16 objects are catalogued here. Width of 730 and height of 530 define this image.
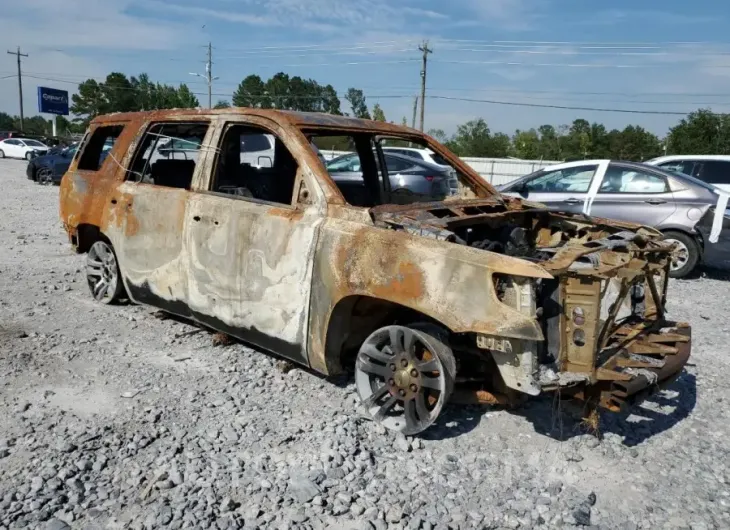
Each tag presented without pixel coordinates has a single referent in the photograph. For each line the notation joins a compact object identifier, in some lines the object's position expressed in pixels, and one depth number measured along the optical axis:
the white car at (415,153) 12.20
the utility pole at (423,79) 40.88
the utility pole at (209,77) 48.38
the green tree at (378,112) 56.44
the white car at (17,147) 36.72
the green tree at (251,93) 66.00
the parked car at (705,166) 11.80
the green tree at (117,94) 71.75
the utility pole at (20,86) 58.69
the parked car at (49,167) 20.44
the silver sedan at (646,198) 8.04
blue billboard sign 51.06
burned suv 3.19
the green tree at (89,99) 71.06
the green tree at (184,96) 65.19
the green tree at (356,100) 69.31
